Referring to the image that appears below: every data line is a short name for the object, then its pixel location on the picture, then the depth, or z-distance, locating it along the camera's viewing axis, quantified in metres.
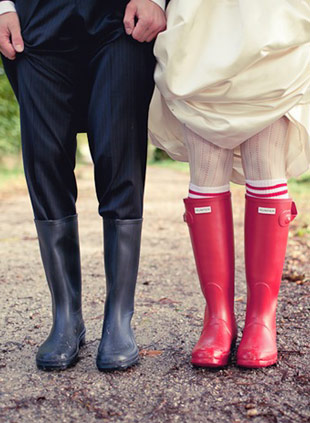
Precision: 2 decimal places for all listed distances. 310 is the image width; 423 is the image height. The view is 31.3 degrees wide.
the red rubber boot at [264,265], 1.68
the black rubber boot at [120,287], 1.69
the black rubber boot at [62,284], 1.73
